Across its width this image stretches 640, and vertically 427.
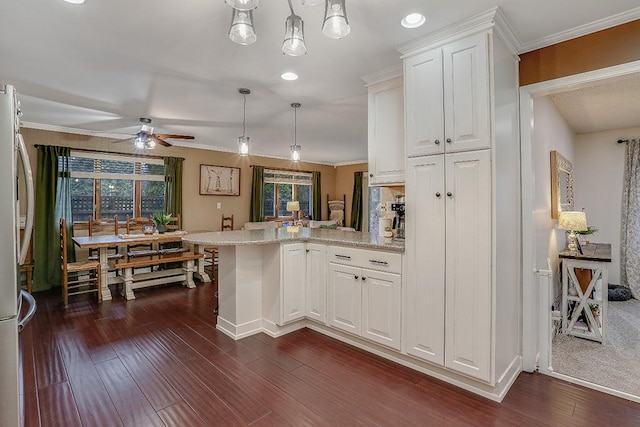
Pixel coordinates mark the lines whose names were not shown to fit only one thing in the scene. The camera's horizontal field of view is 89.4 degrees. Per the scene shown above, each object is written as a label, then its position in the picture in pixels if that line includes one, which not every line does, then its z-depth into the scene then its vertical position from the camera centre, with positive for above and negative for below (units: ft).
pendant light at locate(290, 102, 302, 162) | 12.73 +2.64
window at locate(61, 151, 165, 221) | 17.06 +1.64
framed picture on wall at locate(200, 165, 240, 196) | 21.36 +2.32
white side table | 10.00 -2.70
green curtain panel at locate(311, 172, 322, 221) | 28.40 +1.70
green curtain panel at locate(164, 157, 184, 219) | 19.65 +1.80
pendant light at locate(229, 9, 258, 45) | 5.14 +3.01
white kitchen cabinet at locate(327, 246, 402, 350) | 8.23 -2.16
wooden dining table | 13.44 -1.16
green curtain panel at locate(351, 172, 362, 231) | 27.99 +1.07
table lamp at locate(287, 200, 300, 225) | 15.75 +0.41
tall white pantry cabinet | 6.71 +0.23
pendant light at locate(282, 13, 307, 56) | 5.44 +3.03
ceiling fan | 13.92 +3.35
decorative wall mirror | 10.91 +1.13
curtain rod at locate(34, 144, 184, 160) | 16.71 +3.39
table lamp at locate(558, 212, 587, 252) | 10.30 -0.21
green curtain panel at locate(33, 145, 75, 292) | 15.37 +0.21
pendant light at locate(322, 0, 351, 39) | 5.02 +3.07
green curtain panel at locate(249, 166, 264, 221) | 23.99 +1.45
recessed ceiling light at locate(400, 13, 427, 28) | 6.68 +4.11
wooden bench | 14.39 -2.90
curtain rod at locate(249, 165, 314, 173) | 25.13 +3.68
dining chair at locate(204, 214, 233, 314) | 18.28 -2.08
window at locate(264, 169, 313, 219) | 25.67 +1.95
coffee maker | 9.61 -0.08
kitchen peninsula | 8.77 -2.02
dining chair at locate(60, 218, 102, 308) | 13.05 -2.46
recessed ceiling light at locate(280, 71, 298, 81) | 9.68 +4.20
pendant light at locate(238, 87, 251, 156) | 11.12 +2.69
